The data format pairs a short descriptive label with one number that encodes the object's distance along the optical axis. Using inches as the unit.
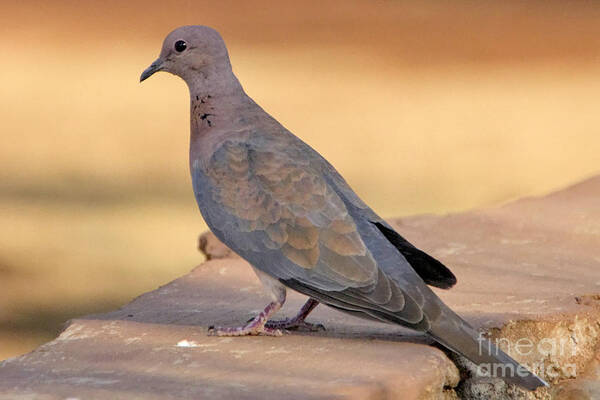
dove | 257.9
